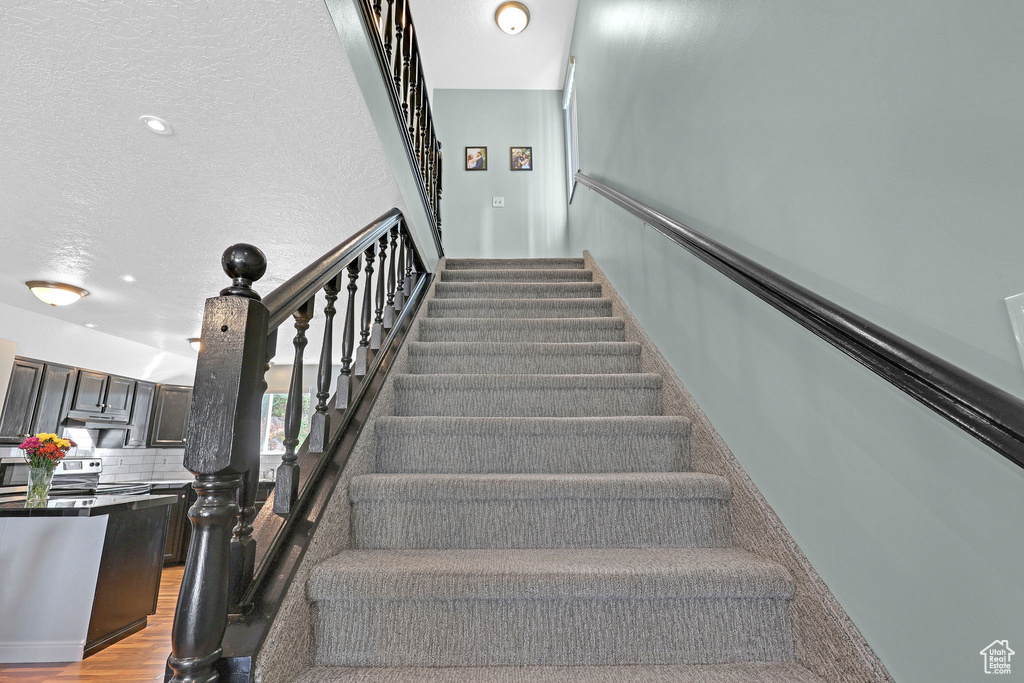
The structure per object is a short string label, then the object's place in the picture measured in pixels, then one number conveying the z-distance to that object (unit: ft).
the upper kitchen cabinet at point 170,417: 20.90
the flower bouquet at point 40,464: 10.19
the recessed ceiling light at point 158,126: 6.31
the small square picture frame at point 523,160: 19.52
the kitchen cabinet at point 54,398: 16.07
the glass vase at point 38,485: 10.17
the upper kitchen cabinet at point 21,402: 14.93
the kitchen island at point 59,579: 9.40
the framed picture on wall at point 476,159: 19.56
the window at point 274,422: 22.49
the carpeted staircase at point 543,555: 3.62
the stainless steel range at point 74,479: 14.61
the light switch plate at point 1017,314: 2.25
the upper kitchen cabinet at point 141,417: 19.92
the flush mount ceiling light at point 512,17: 16.14
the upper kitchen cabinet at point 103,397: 17.46
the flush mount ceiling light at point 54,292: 12.23
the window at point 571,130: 16.84
